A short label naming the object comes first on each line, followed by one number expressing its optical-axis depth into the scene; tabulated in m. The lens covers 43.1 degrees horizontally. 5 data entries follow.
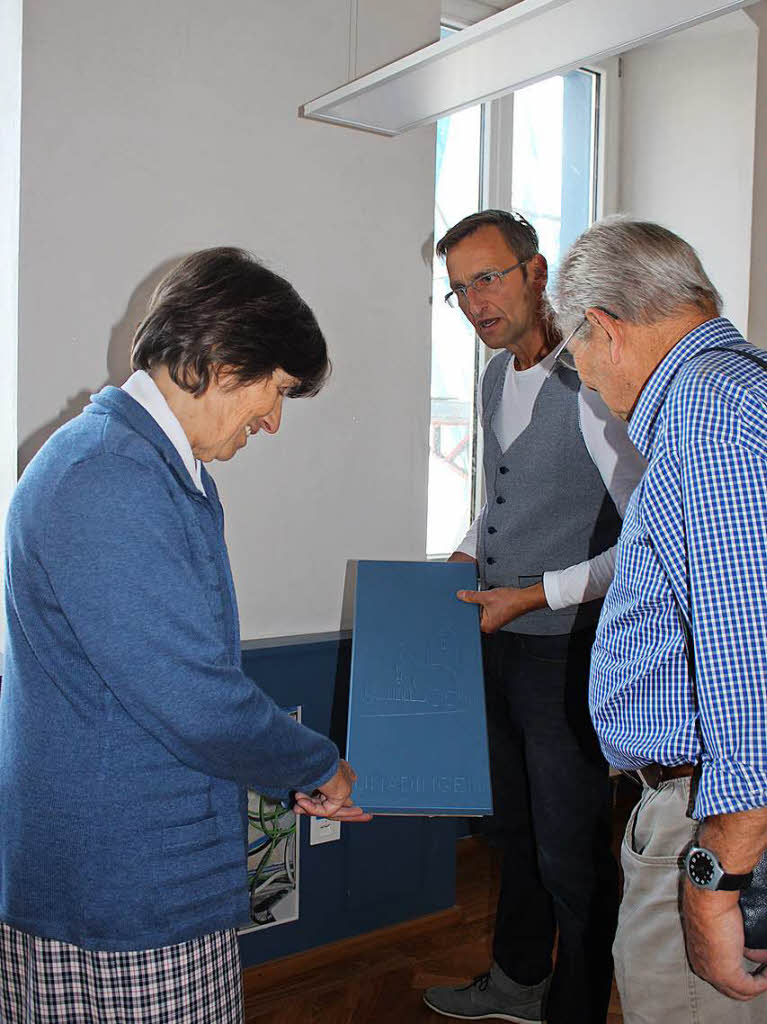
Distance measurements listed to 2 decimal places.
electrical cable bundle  2.43
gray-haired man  1.09
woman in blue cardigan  1.12
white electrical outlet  2.54
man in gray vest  2.00
